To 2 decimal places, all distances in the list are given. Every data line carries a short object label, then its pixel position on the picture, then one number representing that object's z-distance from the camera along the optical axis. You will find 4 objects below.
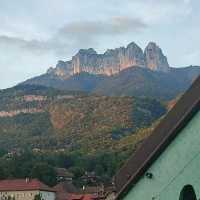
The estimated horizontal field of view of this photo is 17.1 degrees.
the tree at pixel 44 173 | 164.61
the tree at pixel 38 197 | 134.50
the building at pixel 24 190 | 146.38
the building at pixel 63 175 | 168.75
